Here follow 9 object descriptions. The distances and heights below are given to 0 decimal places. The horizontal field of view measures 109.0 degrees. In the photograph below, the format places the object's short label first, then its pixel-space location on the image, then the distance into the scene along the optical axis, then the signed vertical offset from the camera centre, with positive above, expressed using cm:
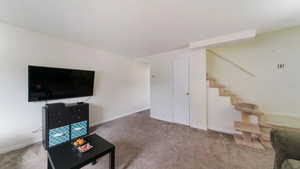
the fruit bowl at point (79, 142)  150 -83
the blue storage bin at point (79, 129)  230 -99
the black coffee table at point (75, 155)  118 -87
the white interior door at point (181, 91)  326 -19
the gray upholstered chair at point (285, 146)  103 -62
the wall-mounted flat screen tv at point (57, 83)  209 +4
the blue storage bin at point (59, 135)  203 -99
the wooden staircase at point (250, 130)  220 -96
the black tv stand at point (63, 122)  201 -77
